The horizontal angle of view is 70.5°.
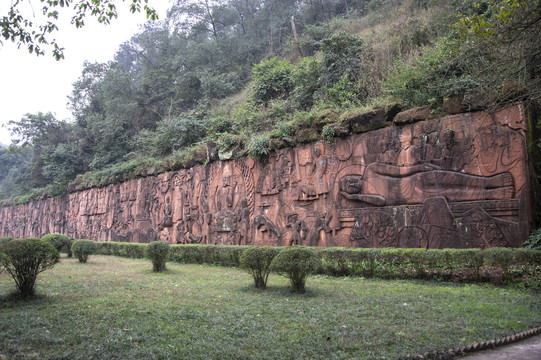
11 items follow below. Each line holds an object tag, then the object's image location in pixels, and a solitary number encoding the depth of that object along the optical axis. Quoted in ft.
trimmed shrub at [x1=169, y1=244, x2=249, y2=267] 41.47
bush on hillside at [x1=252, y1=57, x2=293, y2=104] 60.90
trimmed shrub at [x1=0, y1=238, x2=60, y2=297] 22.04
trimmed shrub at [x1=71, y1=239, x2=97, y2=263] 45.47
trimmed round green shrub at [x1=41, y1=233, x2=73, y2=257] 53.13
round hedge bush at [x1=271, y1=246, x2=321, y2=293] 23.77
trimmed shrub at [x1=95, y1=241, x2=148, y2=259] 53.88
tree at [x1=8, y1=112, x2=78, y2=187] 98.63
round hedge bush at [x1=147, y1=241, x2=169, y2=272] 37.09
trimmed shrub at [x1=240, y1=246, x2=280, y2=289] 26.08
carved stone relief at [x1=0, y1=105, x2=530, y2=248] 28.76
